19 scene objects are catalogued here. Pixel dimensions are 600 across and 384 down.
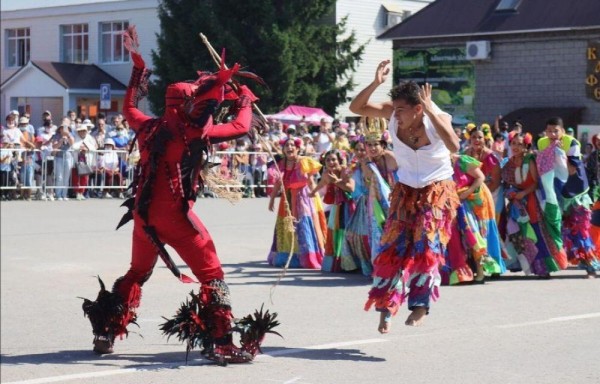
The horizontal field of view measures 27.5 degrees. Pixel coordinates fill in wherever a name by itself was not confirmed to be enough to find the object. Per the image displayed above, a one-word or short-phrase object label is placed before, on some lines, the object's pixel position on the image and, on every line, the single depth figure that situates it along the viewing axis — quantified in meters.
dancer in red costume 7.94
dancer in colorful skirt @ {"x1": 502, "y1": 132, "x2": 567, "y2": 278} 13.16
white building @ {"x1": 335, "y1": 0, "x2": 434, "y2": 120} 47.28
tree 41.91
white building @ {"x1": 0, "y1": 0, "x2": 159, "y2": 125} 47.91
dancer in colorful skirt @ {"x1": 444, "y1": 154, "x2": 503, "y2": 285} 12.24
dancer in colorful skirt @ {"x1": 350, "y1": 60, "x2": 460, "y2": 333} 8.42
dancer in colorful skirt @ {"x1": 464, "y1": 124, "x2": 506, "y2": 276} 13.30
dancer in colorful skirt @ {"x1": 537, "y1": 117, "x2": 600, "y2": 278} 13.08
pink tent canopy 37.66
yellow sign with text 33.34
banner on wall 39.81
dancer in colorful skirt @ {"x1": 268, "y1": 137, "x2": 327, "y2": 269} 14.17
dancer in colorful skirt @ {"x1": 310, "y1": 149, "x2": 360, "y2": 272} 13.54
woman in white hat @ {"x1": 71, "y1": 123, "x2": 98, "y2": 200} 24.39
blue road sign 30.39
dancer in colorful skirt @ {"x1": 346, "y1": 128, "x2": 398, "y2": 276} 12.56
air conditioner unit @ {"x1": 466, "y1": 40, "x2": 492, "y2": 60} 37.94
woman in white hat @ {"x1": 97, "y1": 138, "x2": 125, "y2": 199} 24.77
